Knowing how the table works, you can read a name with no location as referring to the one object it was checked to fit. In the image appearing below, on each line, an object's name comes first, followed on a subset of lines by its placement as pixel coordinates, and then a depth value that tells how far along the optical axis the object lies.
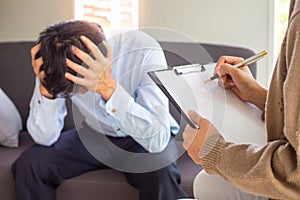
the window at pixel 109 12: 2.97
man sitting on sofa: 1.45
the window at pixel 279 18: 2.81
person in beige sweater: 0.80
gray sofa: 1.59
